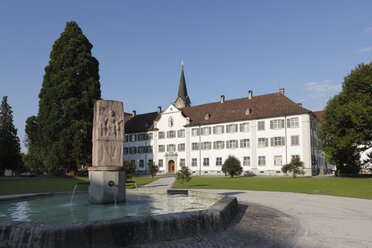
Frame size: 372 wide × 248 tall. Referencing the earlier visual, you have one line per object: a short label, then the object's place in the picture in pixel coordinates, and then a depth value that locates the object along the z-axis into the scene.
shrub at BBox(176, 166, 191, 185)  22.09
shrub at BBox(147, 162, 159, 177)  36.68
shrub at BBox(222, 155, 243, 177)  36.56
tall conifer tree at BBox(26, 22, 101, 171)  36.03
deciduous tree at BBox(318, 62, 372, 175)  28.58
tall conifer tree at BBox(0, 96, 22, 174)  53.28
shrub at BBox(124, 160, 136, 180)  22.87
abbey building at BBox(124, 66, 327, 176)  42.28
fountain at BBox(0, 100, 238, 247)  5.29
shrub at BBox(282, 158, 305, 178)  35.38
